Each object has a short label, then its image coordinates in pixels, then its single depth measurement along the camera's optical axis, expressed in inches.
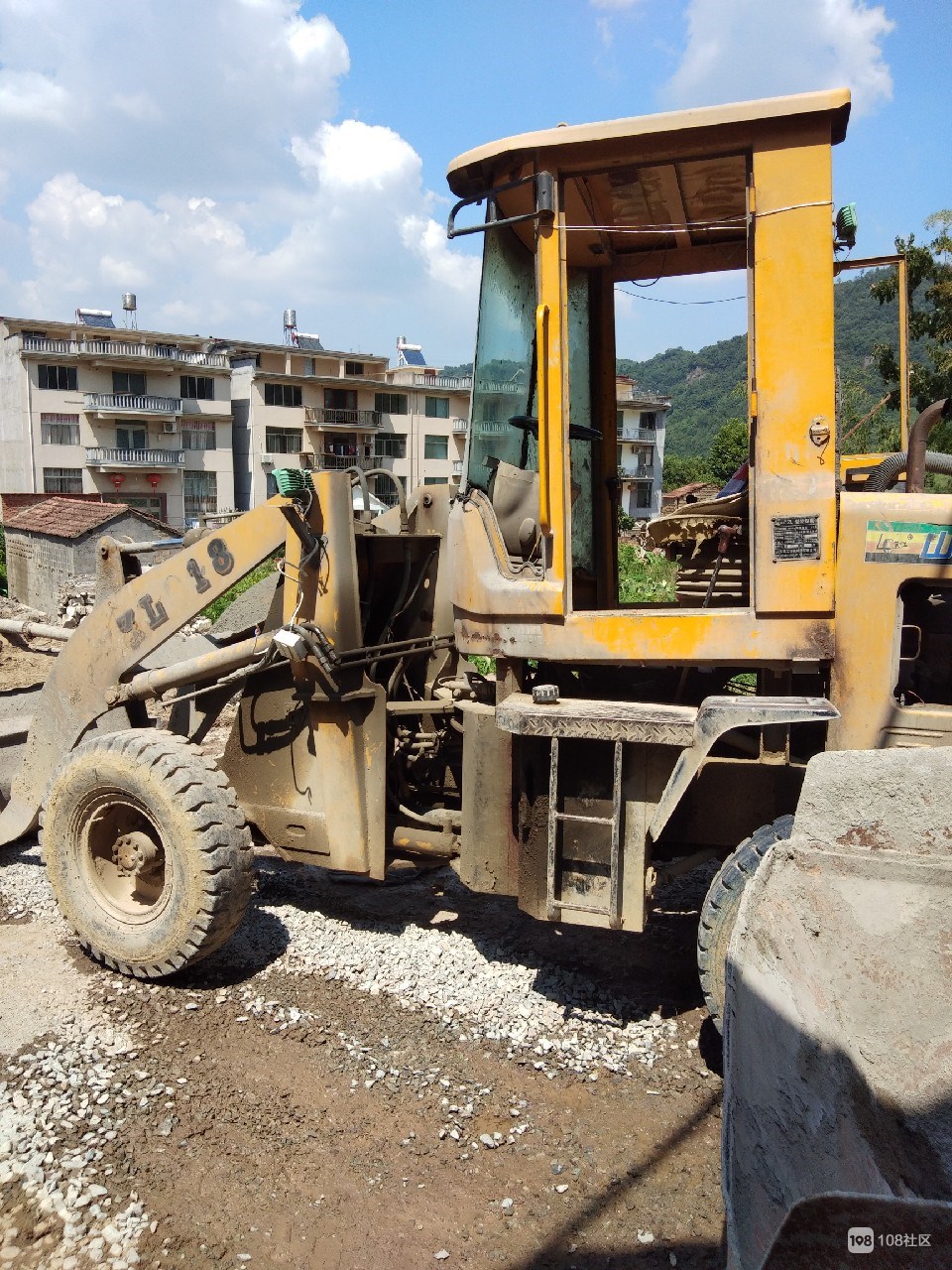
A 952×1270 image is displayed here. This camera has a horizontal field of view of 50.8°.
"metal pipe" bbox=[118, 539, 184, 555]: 195.9
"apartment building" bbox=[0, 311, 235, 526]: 1456.7
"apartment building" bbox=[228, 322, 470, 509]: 1625.2
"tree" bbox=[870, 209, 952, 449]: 607.2
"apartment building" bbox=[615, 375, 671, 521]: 2006.6
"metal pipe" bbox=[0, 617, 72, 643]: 209.3
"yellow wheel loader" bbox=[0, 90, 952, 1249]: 127.2
